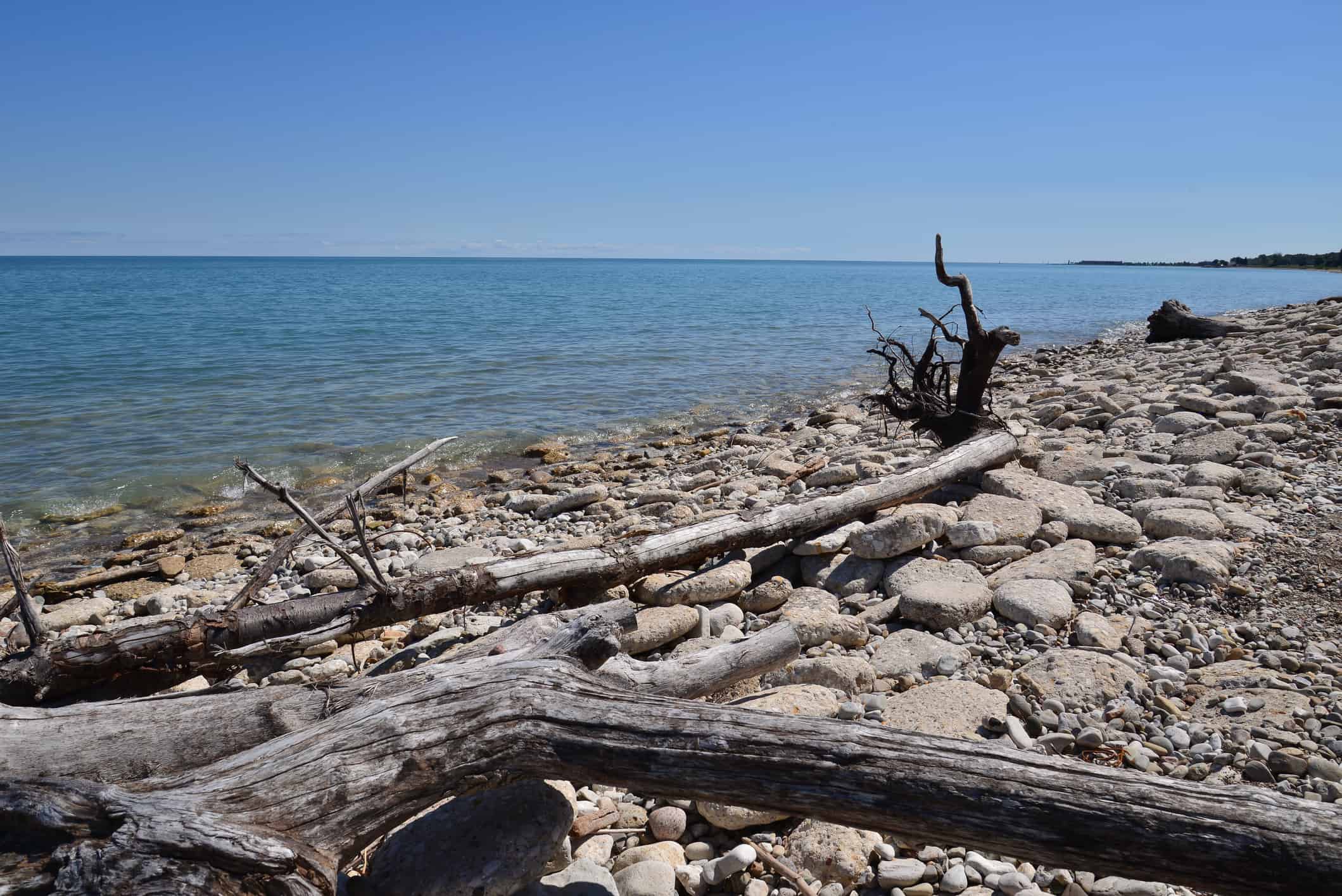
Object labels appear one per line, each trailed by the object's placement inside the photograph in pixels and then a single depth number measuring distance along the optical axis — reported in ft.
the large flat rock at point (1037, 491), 19.34
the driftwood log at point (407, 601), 12.31
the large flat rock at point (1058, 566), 15.83
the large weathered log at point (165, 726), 9.25
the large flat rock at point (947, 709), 11.16
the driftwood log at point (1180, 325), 65.26
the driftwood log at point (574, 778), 6.89
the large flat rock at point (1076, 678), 11.72
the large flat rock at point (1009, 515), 17.88
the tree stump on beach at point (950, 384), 25.88
